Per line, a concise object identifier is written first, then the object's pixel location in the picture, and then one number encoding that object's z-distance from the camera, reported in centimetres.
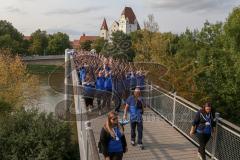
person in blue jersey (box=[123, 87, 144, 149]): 923
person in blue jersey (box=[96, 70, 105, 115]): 1238
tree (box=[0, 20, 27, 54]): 8394
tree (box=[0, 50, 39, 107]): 3565
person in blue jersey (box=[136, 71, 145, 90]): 1436
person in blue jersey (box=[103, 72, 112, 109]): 1239
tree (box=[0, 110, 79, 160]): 1648
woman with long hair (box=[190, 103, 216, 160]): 848
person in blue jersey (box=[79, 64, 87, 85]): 1352
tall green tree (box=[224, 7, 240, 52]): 3039
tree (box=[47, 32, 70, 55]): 11075
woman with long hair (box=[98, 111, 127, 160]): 659
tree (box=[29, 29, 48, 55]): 10706
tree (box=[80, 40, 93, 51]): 12086
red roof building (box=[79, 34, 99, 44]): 16431
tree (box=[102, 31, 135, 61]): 6819
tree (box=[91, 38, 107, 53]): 10869
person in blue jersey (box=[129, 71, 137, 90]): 1417
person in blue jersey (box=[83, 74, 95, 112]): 1267
